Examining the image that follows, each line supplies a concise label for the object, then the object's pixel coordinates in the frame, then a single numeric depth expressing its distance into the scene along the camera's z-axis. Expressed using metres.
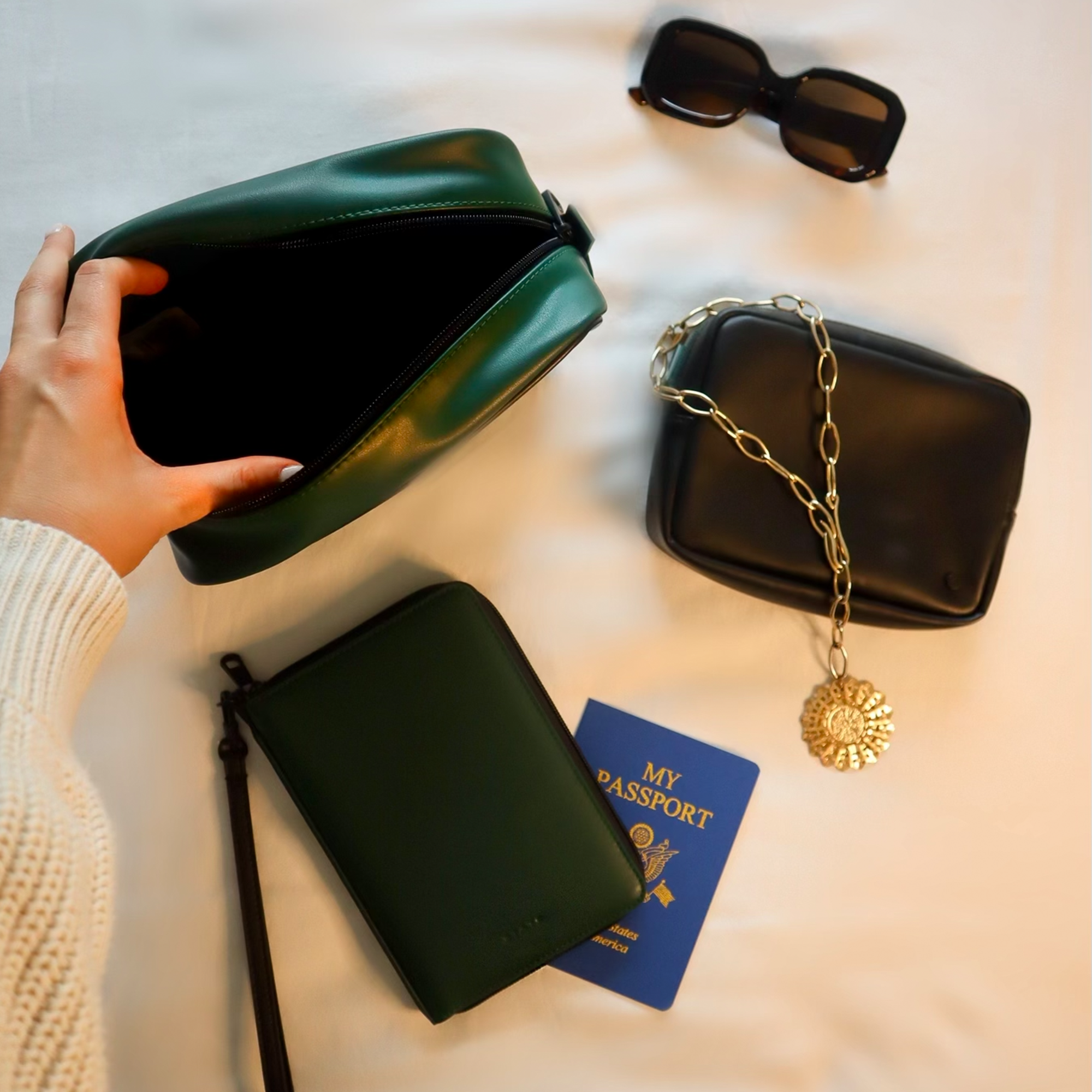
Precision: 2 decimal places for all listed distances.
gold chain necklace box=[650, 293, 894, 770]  0.67
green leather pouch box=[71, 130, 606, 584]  0.51
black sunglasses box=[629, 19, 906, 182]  0.69
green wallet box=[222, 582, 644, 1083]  0.64
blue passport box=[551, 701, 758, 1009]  0.68
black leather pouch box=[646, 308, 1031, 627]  0.63
